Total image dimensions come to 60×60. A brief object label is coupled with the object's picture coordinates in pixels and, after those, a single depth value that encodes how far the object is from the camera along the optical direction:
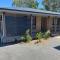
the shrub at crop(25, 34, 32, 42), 5.66
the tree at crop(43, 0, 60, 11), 14.29
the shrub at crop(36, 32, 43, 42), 5.80
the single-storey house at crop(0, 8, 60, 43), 5.67
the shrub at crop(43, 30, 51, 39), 6.25
